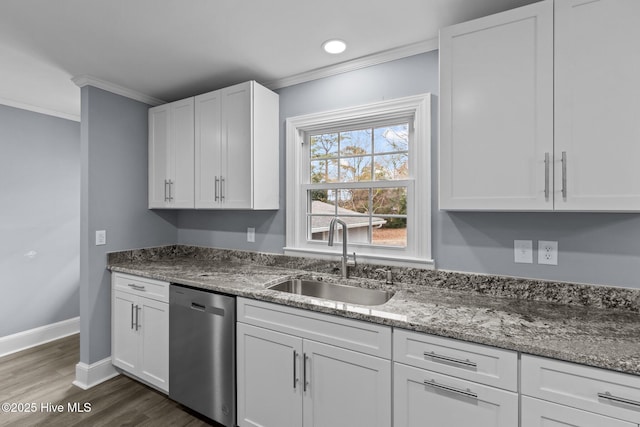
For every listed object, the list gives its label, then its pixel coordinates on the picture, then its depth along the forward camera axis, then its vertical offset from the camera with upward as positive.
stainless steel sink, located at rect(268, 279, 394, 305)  2.04 -0.53
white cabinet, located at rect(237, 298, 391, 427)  1.53 -0.83
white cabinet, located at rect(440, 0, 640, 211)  1.34 +0.47
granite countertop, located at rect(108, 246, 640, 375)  1.18 -0.47
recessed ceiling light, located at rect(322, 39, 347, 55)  2.04 +1.06
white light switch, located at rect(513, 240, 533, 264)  1.78 -0.22
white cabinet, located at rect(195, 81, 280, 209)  2.42 +0.49
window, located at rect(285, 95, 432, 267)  2.10 +0.23
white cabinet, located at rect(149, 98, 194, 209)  2.75 +0.50
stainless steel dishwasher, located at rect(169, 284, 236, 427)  1.98 -0.90
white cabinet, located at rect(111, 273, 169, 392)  2.33 -0.90
